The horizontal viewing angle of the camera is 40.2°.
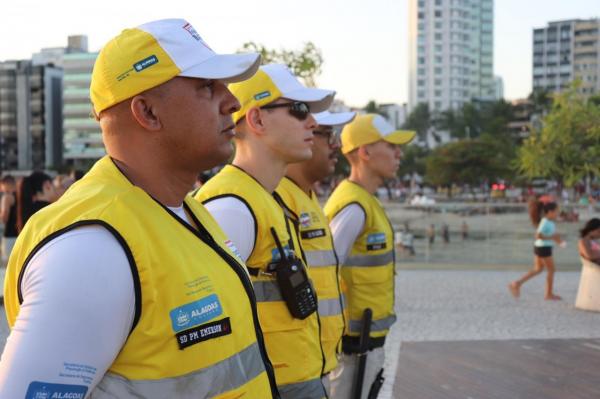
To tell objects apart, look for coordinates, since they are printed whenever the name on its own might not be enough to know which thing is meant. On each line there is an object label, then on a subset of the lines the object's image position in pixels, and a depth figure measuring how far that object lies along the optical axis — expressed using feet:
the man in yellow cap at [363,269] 15.66
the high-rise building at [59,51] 502.79
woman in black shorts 40.86
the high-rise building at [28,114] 468.75
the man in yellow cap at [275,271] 10.18
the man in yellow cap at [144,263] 5.38
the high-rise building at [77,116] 463.83
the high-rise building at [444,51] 562.66
